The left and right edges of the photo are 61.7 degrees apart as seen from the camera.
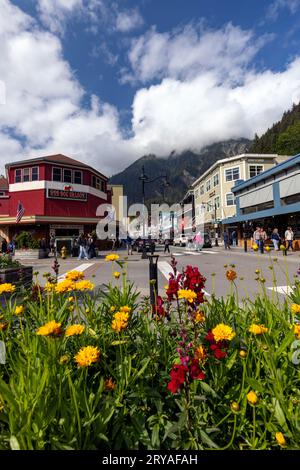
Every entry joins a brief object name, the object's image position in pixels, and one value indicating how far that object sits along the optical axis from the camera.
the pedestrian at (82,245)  18.74
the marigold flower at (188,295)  1.75
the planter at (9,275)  6.57
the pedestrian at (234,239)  34.62
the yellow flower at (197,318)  1.78
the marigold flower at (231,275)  2.34
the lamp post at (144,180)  16.64
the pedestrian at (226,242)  26.84
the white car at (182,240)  42.53
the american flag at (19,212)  22.09
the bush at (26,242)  21.78
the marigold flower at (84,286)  2.06
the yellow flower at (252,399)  1.12
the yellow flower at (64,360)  1.30
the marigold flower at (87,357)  1.32
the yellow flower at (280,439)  1.13
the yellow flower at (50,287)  2.26
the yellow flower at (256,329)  1.47
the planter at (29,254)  21.25
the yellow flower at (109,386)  1.43
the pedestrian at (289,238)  19.13
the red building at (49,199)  27.30
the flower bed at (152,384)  1.21
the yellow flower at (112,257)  2.77
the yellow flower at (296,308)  1.84
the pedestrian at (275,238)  19.55
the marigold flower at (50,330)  1.32
